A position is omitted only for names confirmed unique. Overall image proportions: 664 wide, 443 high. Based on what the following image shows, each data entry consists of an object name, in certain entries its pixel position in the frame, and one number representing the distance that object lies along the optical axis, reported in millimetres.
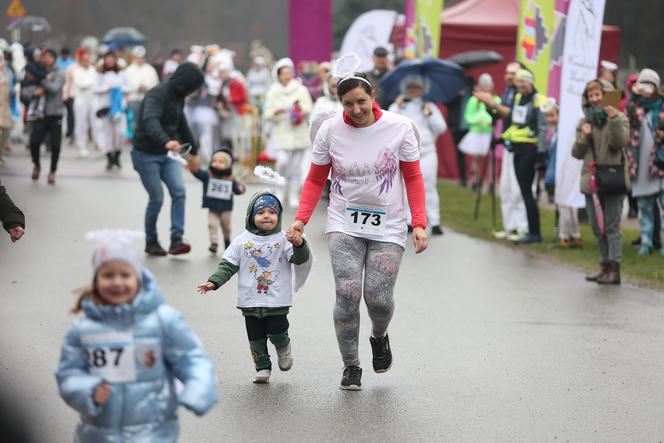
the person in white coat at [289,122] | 18938
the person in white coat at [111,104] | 23703
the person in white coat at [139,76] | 27828
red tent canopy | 25547
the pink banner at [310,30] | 24750
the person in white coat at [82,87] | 27172
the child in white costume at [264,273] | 7859
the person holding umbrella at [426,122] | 16328
